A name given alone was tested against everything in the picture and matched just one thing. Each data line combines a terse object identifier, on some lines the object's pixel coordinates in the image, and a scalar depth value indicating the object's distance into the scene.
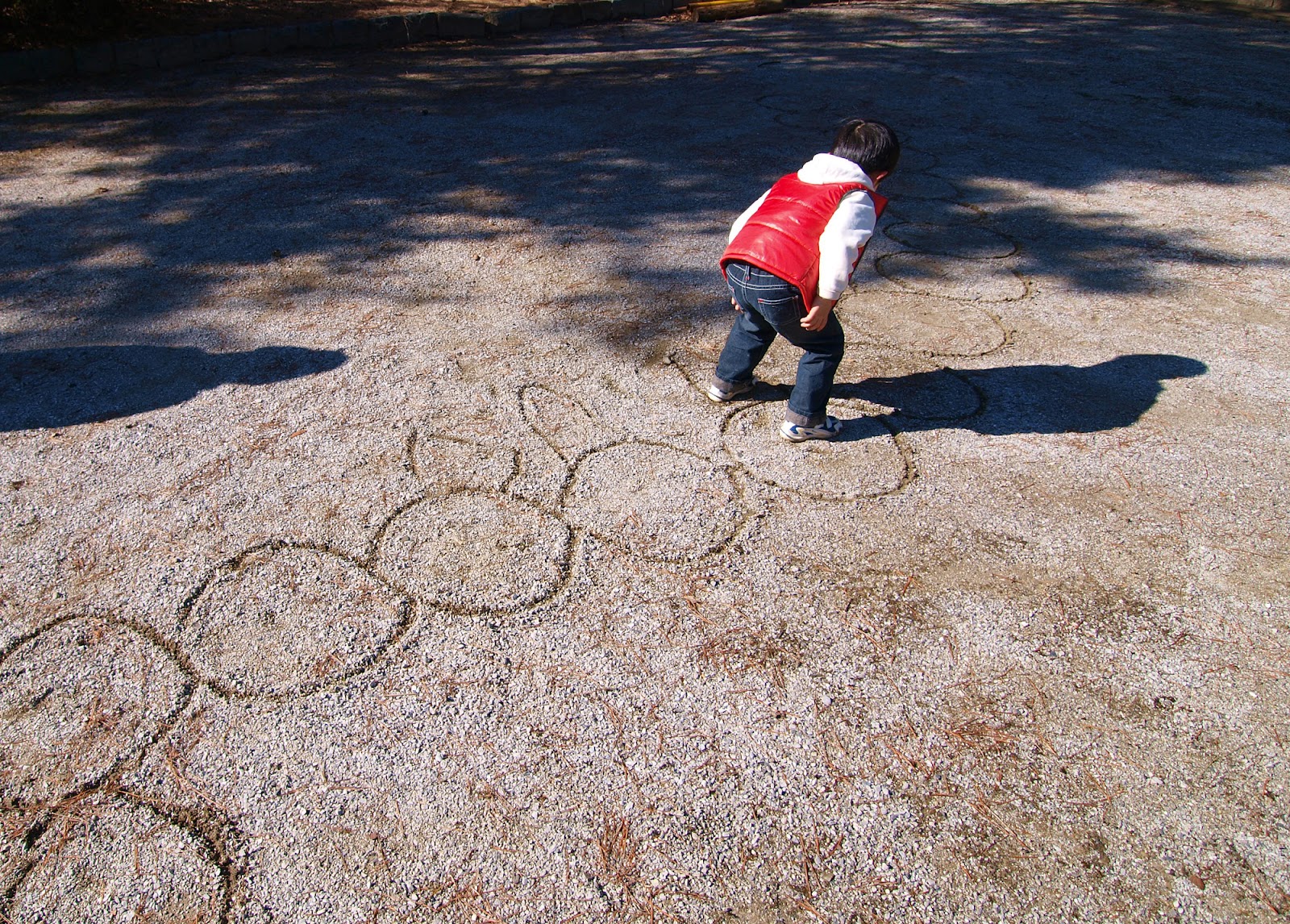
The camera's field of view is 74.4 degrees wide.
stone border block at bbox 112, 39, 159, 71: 6.34
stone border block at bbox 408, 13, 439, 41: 7.40
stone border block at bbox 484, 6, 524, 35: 7.77
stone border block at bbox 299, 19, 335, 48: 7.07
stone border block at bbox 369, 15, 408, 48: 7.28
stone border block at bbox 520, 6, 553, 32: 7.96
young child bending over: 2.59
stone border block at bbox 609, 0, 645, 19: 8.45
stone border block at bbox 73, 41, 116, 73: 6.23
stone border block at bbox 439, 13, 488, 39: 7.55
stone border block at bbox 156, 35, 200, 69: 6.47
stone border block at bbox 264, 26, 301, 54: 6.95
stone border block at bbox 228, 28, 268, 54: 6.80
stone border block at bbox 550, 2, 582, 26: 8.15
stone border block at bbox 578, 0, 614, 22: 8.33
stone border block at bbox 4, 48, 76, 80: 6.05
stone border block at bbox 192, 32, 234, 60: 6.64
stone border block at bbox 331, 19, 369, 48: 7.16
